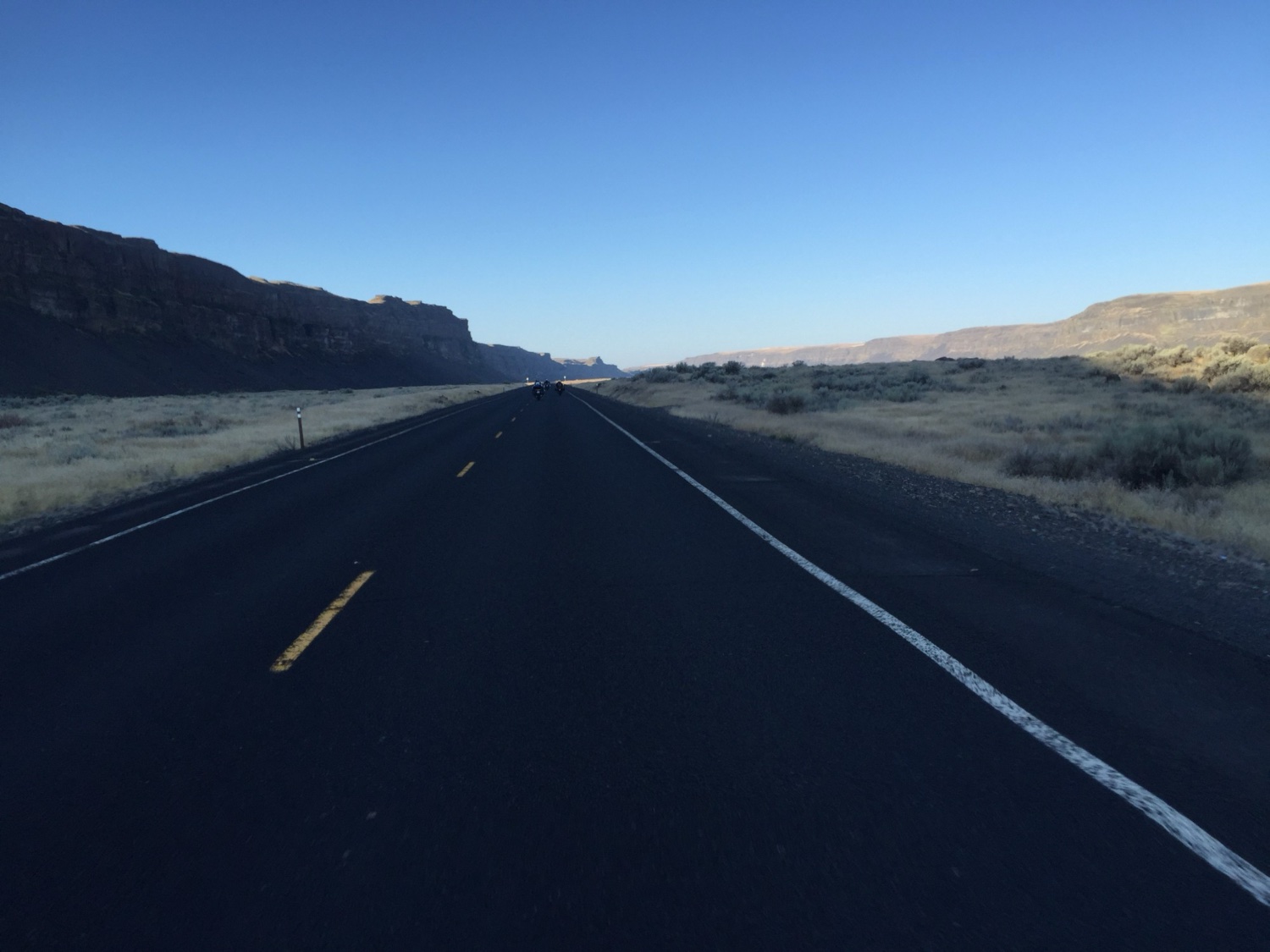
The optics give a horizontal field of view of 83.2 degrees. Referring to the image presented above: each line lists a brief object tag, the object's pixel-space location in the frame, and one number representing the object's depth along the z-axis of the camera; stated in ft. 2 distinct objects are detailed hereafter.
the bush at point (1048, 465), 44.50
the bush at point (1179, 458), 39.99
